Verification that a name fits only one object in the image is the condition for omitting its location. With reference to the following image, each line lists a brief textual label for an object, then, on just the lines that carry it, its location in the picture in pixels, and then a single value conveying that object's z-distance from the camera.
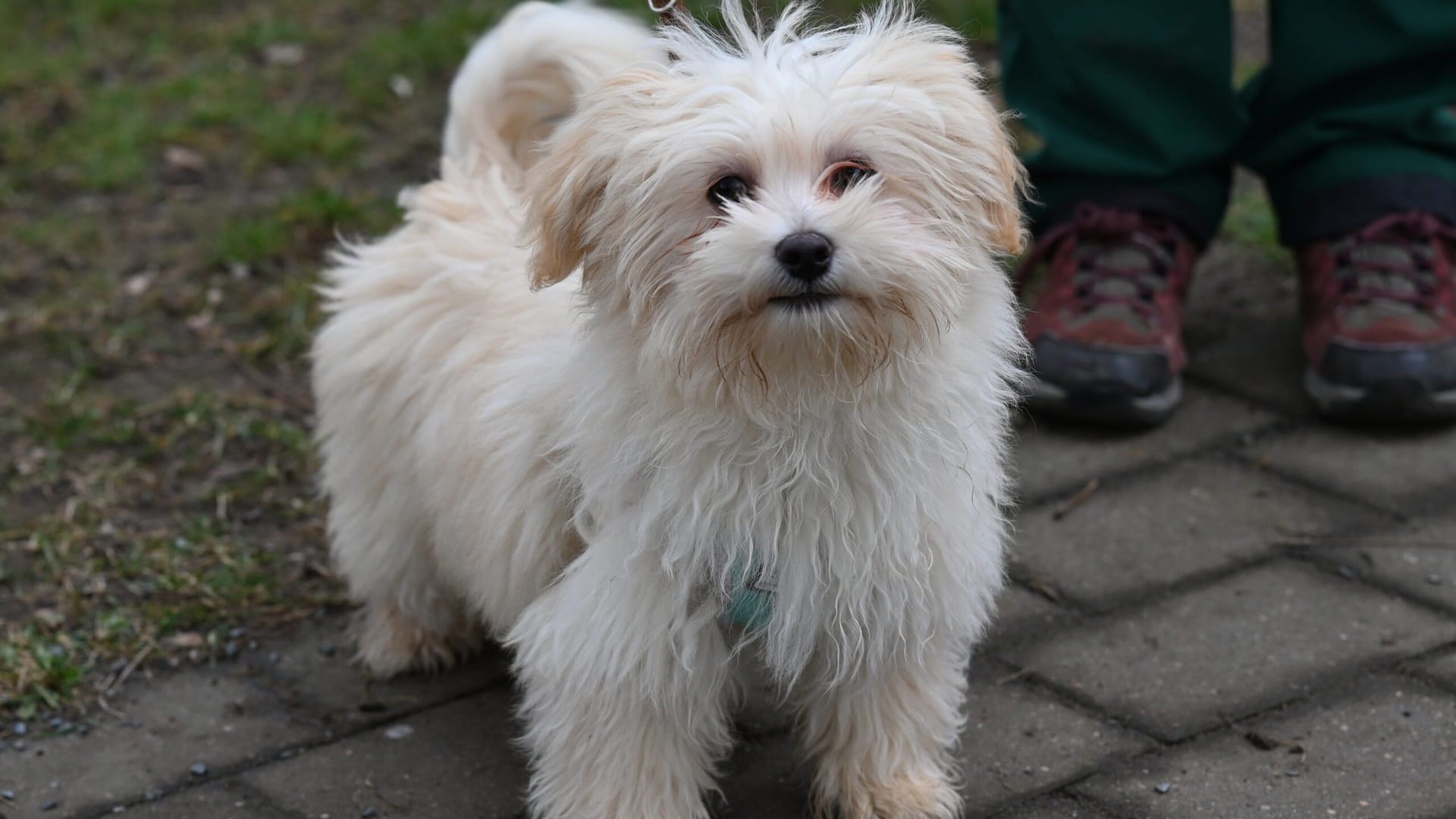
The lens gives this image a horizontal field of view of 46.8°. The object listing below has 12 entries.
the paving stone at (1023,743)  2.42
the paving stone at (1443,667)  2.59
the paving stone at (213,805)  2.43
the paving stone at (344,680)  2.72
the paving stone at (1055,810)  2.33
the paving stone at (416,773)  2.45
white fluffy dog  1.99
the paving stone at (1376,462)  3.15
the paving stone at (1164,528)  2.96
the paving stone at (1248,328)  3.60
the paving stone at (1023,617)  2.81
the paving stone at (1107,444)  3.30
